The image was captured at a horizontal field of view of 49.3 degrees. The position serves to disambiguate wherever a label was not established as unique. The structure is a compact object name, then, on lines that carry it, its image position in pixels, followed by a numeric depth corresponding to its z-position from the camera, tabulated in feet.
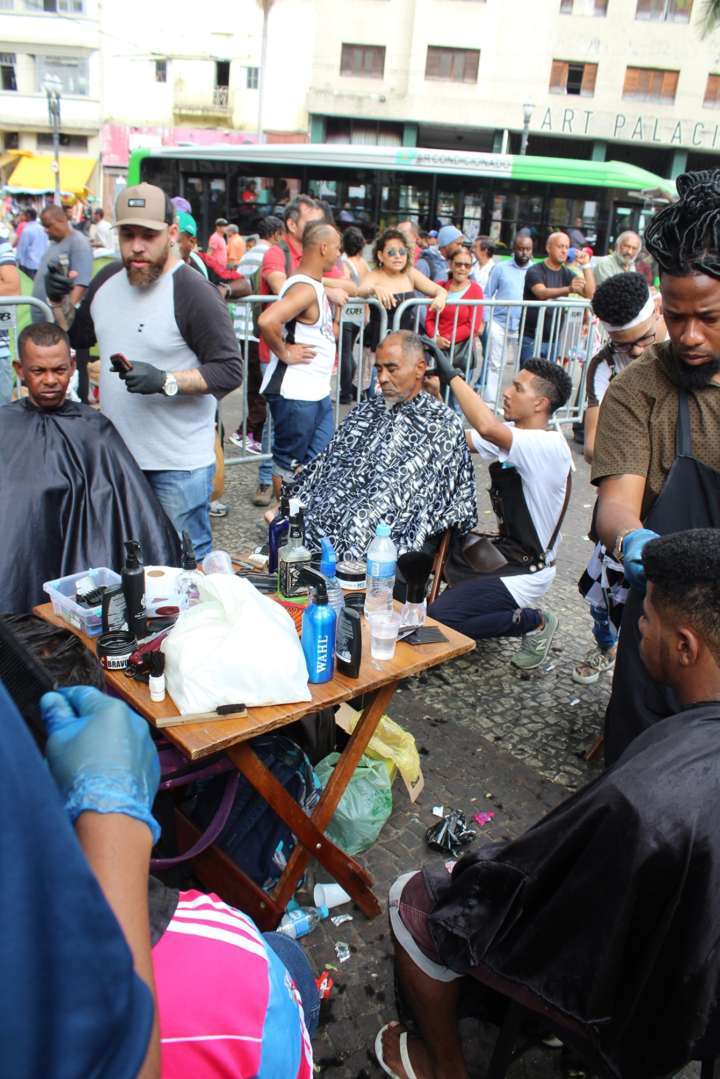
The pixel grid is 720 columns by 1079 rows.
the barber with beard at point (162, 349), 10.63
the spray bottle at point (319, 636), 7.48
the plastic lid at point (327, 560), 9.29
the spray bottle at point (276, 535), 10.12
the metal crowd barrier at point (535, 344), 23.50
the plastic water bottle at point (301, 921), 7.62
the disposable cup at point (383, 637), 8.32
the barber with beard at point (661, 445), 6.92
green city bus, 46.21
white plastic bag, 6.93
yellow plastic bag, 9.25
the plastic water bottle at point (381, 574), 9.18
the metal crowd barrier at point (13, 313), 13.87
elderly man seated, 11.99
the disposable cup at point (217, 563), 9.02
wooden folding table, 6.81
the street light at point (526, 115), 89.19
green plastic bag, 8.64
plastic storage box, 8.18
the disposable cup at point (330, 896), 8.09
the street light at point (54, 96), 77.00
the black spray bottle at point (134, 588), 7.88
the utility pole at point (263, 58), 105.91
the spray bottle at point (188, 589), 8.52
